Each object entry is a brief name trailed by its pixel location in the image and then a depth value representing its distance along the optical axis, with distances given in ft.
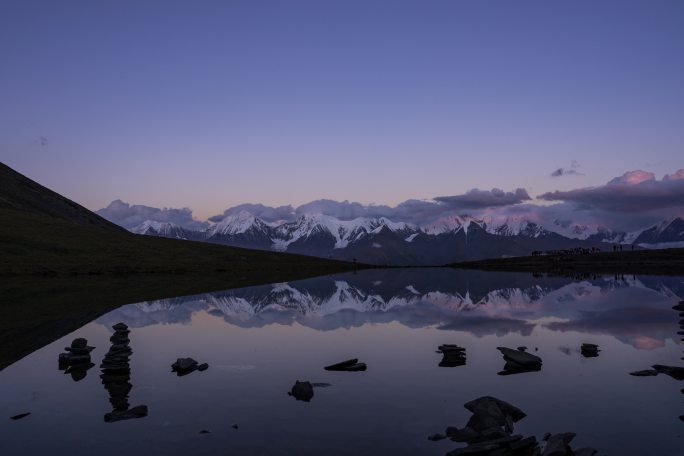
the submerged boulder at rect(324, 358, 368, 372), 97.04
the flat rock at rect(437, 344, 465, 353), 104.62
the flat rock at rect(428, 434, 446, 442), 61.67
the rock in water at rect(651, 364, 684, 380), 91.42
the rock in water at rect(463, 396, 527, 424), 68.23
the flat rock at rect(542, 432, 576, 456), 54.24
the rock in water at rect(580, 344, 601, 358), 108.88
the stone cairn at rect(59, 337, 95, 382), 99.04
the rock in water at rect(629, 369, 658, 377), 91.91
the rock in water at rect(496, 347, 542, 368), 96.36
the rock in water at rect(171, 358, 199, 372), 97.32
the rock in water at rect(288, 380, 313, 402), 78.23
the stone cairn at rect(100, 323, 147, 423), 71.51
